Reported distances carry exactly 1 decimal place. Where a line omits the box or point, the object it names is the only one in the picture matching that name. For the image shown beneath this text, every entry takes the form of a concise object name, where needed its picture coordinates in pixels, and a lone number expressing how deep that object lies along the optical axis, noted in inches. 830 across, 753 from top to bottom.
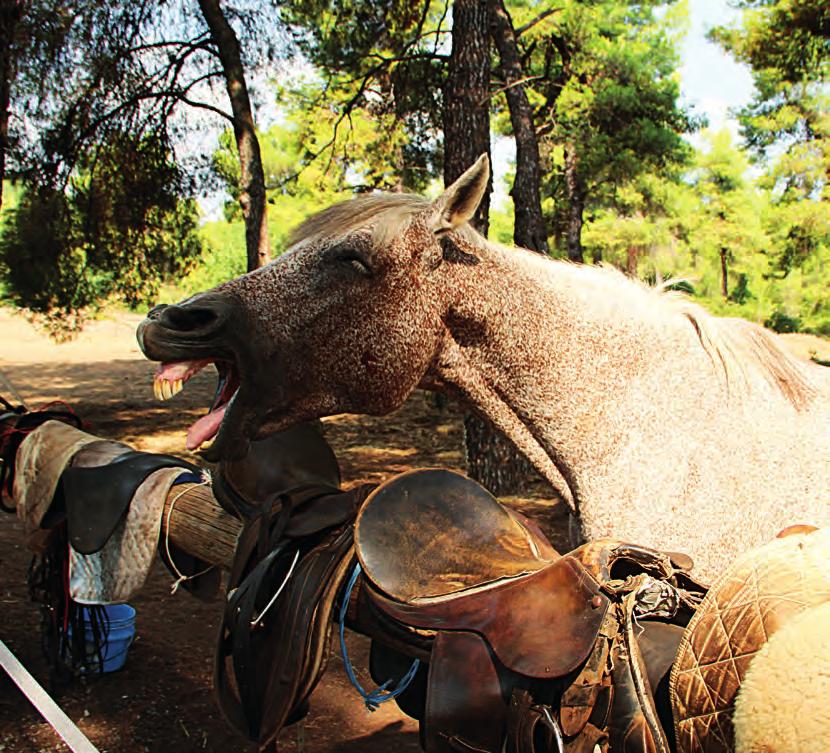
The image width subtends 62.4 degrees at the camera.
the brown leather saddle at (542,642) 47.6
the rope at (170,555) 92.7
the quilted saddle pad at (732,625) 38.8
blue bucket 128.0
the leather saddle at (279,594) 62.1
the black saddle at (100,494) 93.7
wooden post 85.1
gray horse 73.1
